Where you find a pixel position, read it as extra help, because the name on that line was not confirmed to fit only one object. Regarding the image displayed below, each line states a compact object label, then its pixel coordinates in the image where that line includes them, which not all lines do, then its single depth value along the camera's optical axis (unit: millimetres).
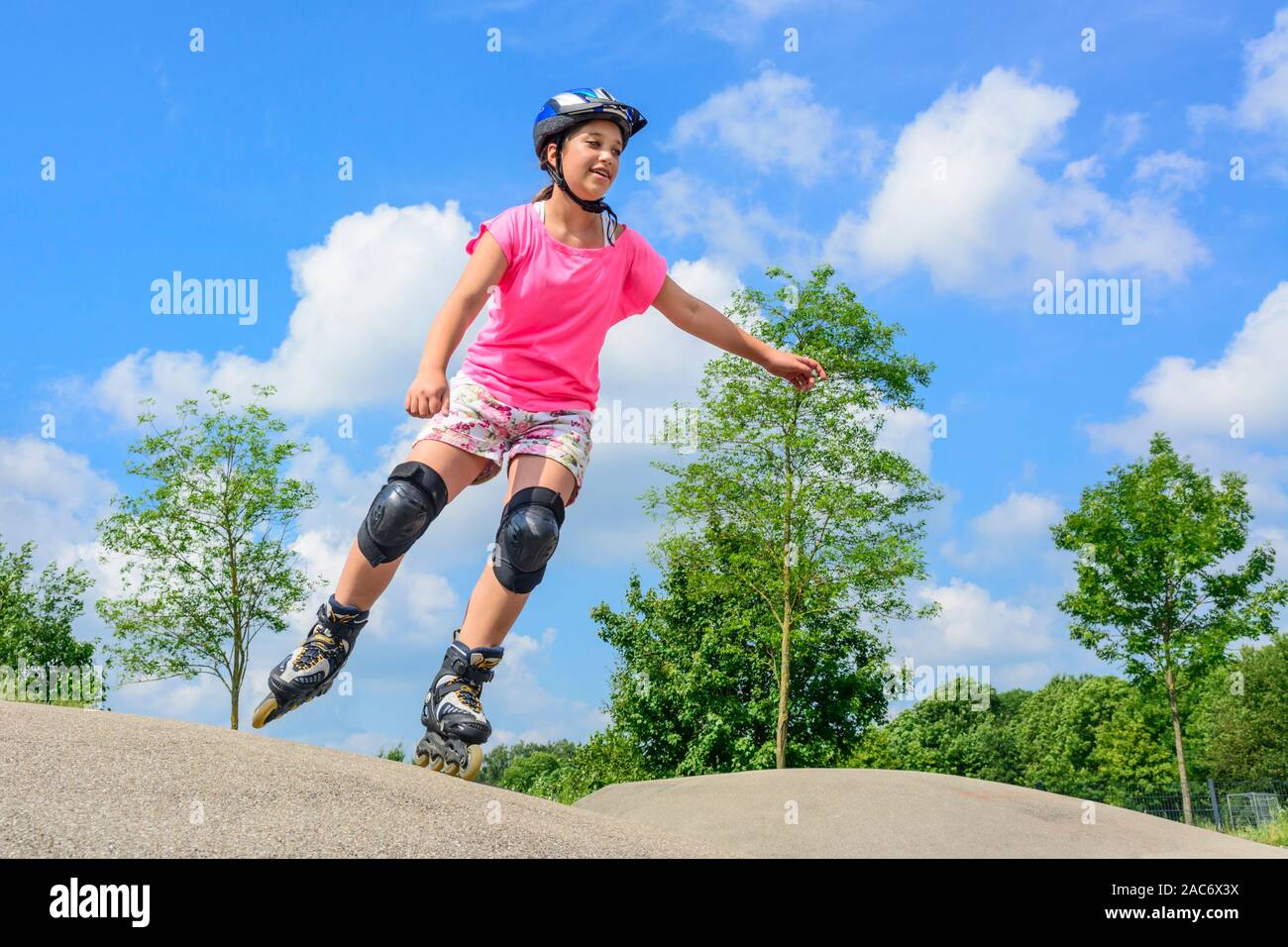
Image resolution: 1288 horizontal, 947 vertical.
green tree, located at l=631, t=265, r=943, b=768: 18328
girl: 4738
